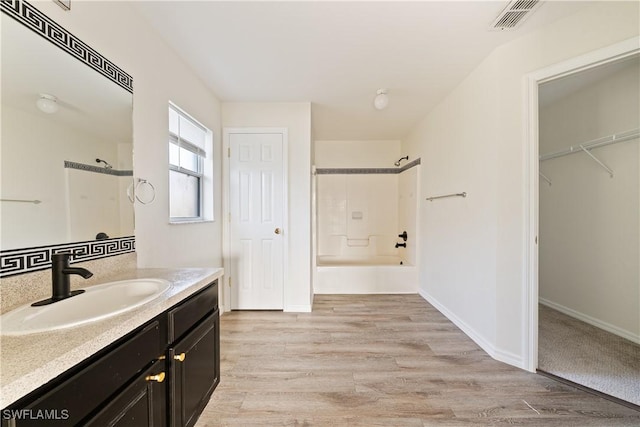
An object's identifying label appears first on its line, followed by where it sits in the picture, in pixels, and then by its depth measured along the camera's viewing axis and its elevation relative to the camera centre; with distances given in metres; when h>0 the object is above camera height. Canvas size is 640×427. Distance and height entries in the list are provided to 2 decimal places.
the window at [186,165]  1.95 +0.42
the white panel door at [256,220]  2.73 -0.08
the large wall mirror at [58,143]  0.86 +0.29
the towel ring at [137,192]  1.36 +0.12
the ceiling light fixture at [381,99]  2.43 +1.14
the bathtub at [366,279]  3.39 -0.92
